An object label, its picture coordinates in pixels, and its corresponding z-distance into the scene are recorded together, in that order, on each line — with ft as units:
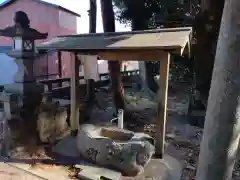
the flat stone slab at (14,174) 10.79
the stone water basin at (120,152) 11.76
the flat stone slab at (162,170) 11.76
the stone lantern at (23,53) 16.26
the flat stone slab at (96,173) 11.10
